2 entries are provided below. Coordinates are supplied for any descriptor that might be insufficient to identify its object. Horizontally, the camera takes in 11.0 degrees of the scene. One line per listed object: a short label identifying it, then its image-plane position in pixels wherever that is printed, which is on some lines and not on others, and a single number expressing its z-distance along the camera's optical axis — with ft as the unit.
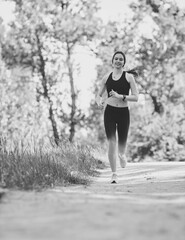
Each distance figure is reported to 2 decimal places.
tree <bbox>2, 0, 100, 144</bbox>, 165.01
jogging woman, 45.80
